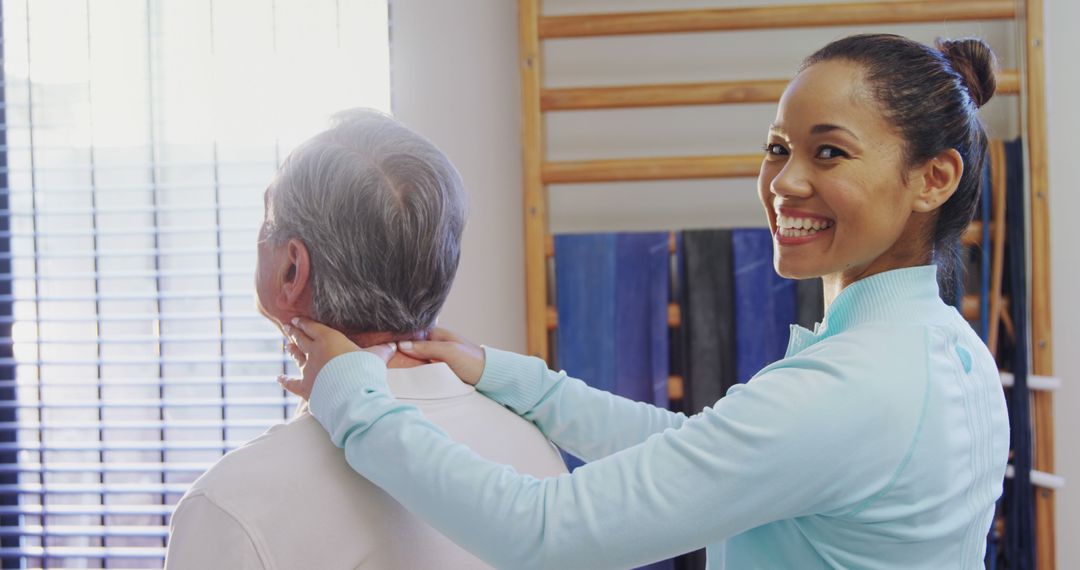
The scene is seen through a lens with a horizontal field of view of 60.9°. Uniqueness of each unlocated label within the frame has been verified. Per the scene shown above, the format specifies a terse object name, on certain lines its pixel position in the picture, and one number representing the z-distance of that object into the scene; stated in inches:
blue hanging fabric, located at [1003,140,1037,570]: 73.2
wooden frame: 73.6
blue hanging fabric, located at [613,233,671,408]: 77.2
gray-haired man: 33.0
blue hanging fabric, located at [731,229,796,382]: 76.3
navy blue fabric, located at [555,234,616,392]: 77.7
